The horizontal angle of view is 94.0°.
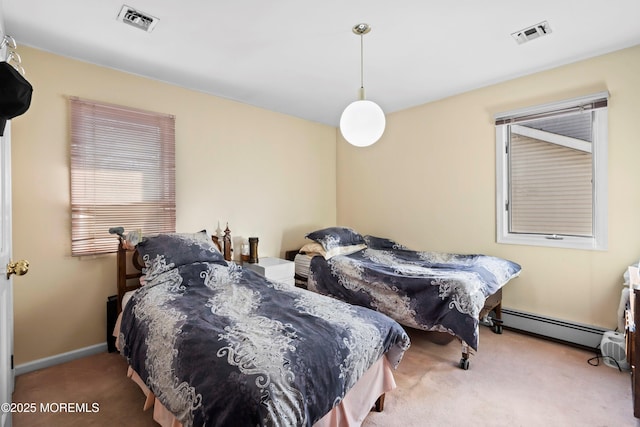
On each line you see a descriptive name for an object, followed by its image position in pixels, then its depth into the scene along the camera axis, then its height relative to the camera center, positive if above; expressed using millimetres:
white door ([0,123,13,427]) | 1333 -299
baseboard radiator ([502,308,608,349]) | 2605 -1115
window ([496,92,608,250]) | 2598 +337
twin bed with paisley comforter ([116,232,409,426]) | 1147 -655
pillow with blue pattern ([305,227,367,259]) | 3428 -372
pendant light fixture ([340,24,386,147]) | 2080 +631
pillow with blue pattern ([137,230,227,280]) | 2281 -334
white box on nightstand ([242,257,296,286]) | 3096 -624
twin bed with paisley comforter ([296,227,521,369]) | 2283 -625
